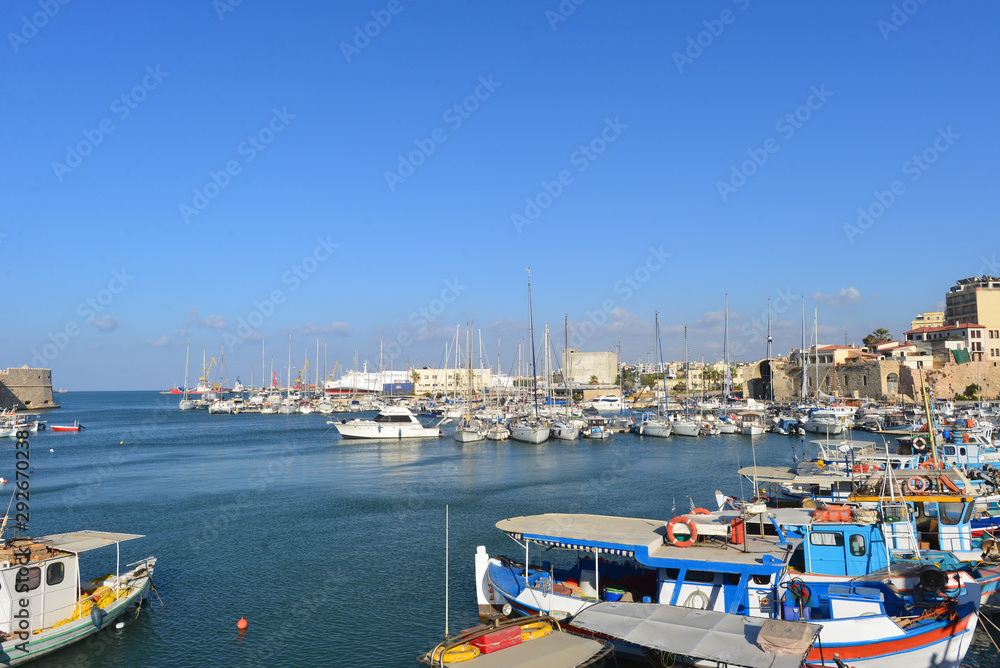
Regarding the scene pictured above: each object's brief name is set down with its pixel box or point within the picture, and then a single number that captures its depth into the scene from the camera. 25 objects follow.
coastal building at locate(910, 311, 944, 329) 158.38
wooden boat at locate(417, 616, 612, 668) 14.73
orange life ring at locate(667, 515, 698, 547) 17.73
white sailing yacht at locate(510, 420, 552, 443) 72.38
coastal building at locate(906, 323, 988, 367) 106.19
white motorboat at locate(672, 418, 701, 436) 77.50
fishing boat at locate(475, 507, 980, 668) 15.34
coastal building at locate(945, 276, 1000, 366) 107.69
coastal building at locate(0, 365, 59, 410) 136.30
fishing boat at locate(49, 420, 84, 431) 94.39
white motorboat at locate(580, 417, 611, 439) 77.50
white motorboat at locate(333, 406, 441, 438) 77.44
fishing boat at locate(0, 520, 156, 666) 17.19
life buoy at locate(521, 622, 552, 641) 16.03
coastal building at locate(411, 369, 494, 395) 151.86
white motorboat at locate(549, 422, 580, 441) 76.75
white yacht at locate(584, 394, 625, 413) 140.25
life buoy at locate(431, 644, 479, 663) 14.77
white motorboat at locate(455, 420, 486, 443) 73.62
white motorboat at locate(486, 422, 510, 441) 76.44
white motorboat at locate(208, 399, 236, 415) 136.00
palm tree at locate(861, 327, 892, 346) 133.38
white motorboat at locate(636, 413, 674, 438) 77.97
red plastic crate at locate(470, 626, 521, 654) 15.13
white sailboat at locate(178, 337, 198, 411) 155.91
